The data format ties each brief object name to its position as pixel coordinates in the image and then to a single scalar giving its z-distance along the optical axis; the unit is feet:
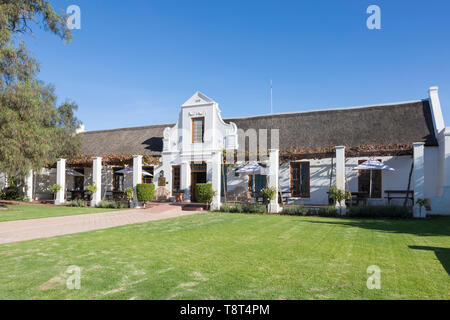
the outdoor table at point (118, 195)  74.05
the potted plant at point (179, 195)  67.46
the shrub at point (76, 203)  68.10
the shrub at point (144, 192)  62.44
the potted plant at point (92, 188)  67.36
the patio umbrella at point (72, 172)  78.48
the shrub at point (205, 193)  58.03
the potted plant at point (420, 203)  45.11
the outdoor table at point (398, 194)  52.08
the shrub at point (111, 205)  64.64
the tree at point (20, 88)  47.98
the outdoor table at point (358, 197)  53.62
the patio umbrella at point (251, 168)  58.07
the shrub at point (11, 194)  82.84
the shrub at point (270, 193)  53.54
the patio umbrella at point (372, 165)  50.08
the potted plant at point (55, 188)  72.84
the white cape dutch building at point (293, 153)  53.31
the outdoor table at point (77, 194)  75.72
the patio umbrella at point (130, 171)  69.36
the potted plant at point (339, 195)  49.24
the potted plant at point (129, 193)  63.72
